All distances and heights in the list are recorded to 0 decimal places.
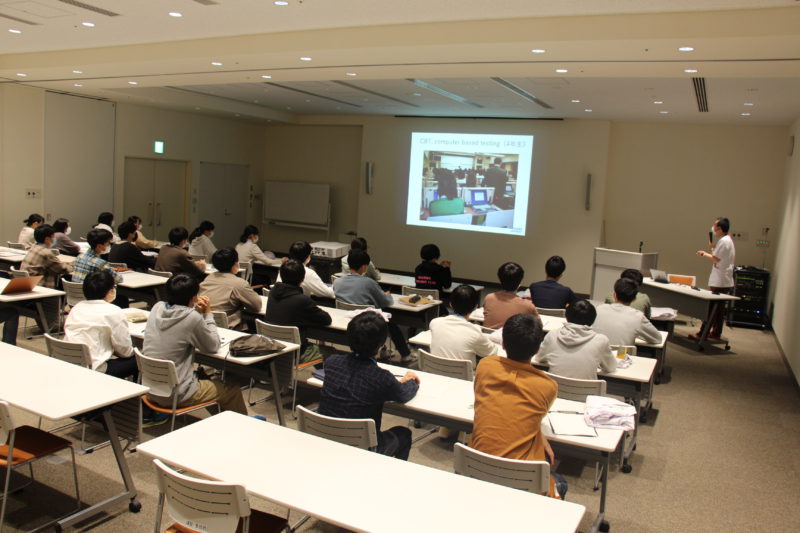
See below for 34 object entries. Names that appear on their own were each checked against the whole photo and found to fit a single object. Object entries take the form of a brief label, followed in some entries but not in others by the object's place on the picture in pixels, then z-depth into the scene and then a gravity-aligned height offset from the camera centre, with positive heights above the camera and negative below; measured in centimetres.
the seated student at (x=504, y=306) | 524 -77
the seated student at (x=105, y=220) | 917 -49
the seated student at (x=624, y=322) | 508 -81
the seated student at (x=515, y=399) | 280 -83
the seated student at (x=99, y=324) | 403 -88
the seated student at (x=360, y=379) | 307 -86
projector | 963 -73
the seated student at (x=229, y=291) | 533 -81
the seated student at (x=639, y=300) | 618 -76
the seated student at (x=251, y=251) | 885 -76
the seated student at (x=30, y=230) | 828 -65
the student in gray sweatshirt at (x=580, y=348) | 412 -85
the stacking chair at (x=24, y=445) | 285 -132
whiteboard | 1391 -6
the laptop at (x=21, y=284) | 542 -89
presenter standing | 844 -51
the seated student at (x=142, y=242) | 905 -76
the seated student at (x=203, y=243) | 936 -73
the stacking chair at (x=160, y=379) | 379 -114
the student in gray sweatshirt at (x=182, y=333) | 394 -88
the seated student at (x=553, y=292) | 629 -76
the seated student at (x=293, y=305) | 507 -85
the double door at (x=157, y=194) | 1209 -6
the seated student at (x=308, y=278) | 607 -76
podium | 902 -64
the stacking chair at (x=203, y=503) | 227 -114
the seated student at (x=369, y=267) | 707 -71
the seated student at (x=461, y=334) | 433 -86
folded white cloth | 317 -99
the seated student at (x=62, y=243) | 791 -73
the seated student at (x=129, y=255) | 736 -78
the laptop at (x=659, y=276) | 848 -71
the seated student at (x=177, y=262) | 730 -81
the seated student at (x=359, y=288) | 594 -80
